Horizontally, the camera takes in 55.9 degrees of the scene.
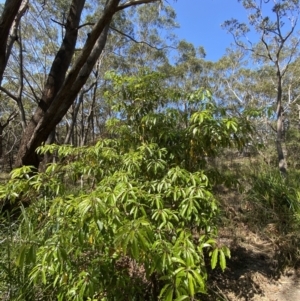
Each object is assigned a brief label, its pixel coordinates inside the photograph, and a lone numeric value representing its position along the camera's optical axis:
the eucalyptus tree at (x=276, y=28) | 10.71
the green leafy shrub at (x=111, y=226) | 1.70
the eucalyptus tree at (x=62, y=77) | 3.50
